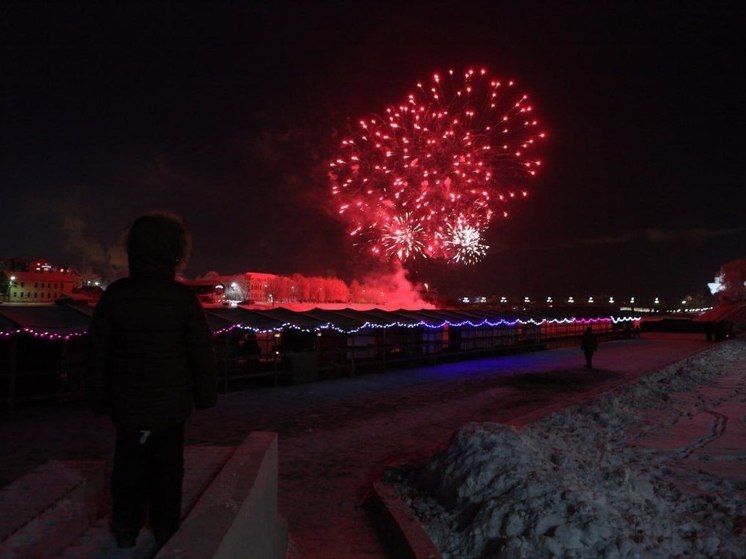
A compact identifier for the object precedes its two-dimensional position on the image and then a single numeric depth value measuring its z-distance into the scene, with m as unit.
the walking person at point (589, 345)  25.28
